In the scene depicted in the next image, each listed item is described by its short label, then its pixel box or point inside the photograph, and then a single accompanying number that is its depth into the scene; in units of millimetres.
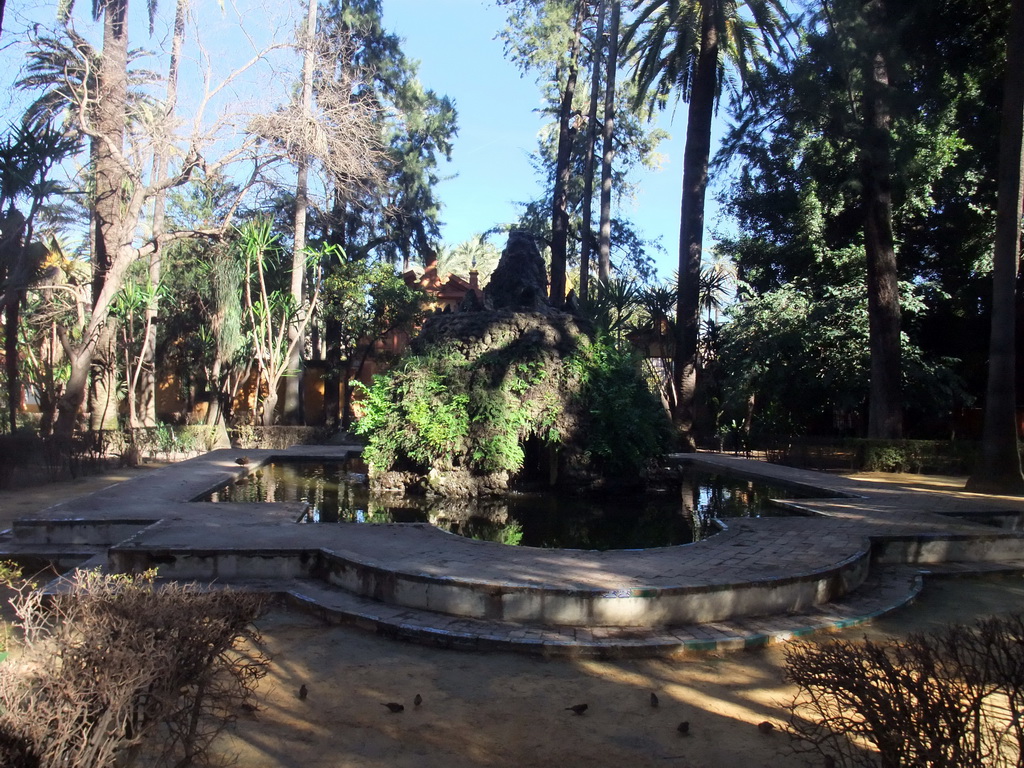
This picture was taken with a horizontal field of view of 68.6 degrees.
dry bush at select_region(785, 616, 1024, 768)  2486
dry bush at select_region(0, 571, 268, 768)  2455
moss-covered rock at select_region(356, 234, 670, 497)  10773
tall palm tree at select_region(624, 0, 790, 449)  21703
